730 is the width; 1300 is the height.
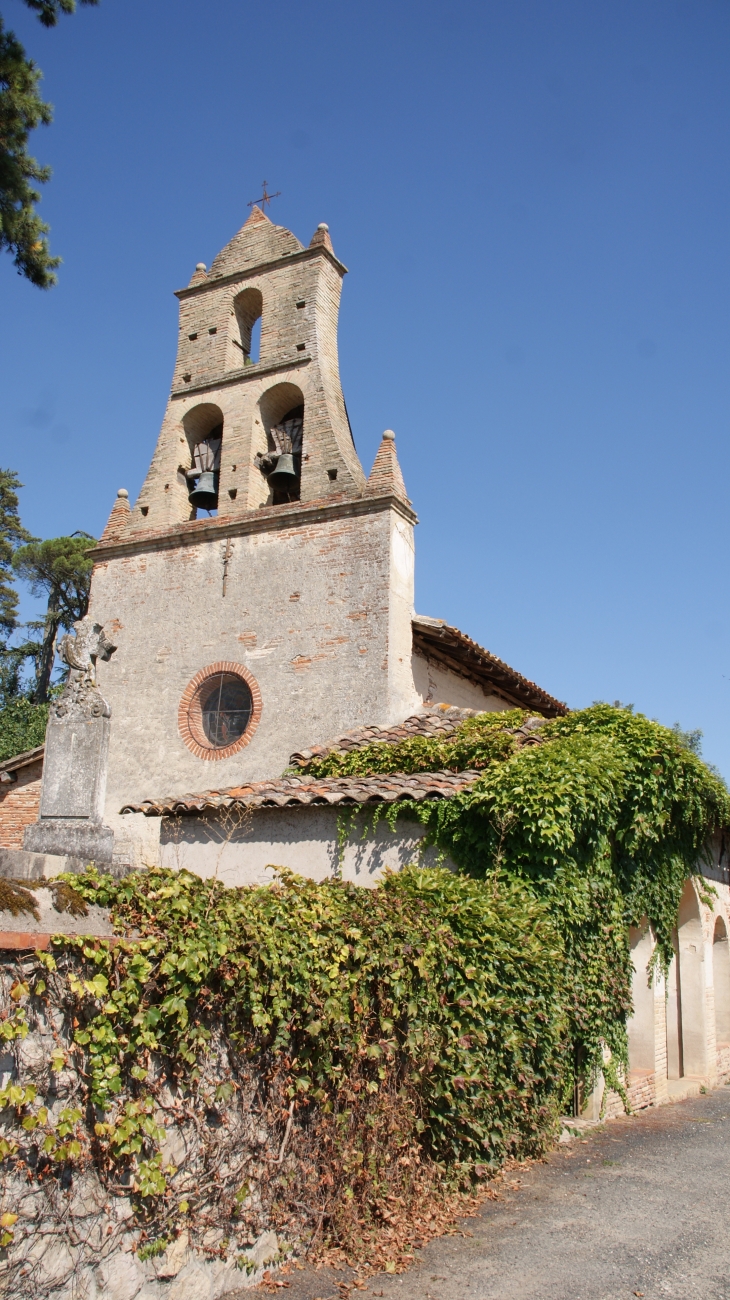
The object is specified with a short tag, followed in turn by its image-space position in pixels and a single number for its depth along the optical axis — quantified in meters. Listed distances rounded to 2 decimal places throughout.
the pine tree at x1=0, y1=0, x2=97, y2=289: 7.73
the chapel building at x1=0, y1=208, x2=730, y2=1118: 9.91
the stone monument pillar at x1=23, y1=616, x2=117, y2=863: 6.78
